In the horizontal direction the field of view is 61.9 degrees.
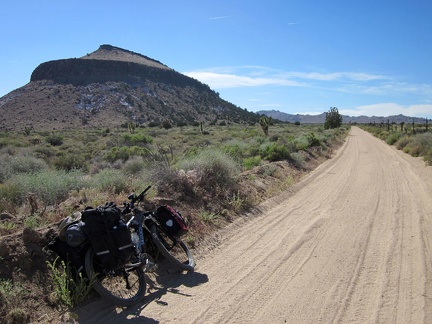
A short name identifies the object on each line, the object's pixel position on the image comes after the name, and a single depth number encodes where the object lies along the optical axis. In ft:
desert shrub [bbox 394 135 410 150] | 102.91
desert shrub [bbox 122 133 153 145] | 87.72
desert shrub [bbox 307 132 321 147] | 87.35
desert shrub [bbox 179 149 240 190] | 31.91
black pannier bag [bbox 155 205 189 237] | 20.03
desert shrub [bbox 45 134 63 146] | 106.52
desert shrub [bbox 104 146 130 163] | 63.98
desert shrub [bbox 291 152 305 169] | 57.95
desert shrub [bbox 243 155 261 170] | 49.49
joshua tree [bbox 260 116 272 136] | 136.49
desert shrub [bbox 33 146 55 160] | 72.05
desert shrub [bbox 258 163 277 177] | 45.36
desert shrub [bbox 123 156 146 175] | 46.78
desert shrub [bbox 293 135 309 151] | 74.76
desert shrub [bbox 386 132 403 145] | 123.34
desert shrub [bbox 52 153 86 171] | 60.97
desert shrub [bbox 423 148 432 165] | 63.77
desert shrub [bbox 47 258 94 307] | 14.74
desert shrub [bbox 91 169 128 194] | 27.79
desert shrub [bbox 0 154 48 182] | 46.42
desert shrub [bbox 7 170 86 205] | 27.48
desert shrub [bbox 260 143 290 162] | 59.21
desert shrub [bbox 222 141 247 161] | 55.35
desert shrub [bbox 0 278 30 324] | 13.46
